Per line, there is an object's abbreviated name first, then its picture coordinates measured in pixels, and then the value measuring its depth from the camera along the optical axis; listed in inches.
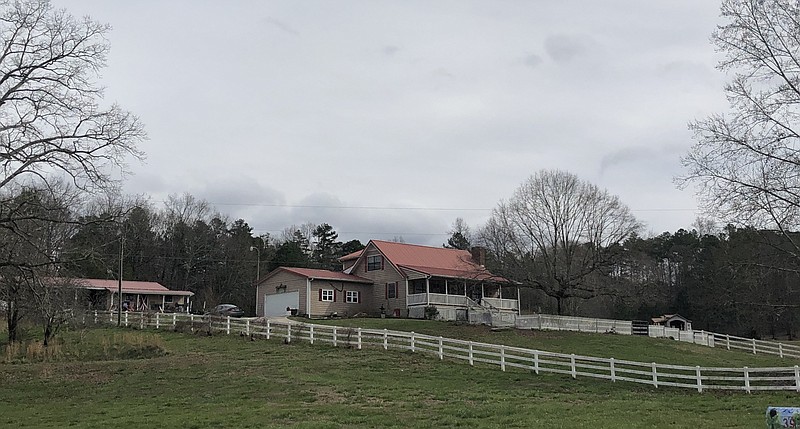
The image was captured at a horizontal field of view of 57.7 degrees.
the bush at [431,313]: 1801.2
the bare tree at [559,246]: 1777.8
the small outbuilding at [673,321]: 2327.6
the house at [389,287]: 1857.8
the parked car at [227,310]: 2000.5
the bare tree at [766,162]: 828.0
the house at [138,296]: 2208.4
